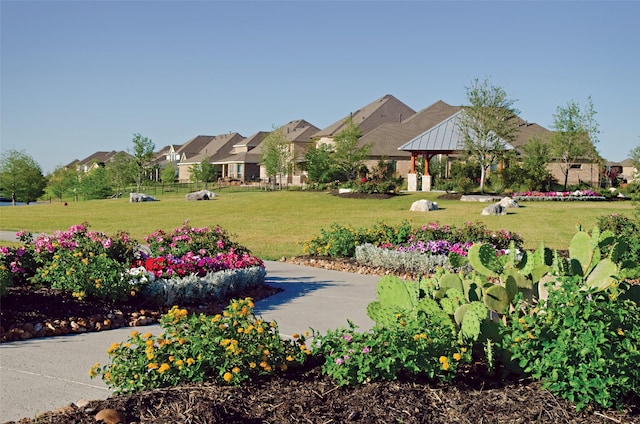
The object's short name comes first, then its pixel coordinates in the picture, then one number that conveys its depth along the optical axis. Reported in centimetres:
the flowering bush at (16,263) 778
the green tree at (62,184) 6347
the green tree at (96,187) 5656
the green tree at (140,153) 6075
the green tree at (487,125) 3631
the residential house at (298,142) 5950
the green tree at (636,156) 4562
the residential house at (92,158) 12172
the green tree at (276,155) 5422
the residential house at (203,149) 8094
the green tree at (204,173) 6278
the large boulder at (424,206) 2761
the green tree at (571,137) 4234
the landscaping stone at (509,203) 2766
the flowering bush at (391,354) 415
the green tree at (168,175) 7081
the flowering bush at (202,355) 432
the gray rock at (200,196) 4034
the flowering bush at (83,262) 713
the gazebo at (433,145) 3834
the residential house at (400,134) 5097
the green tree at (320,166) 4866
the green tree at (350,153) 4619
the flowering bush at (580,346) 381
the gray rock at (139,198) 3964
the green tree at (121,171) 6144
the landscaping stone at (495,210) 2523
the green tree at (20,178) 5759
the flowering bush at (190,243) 968
